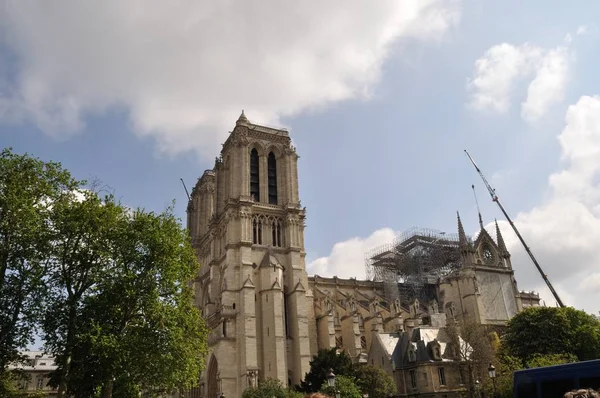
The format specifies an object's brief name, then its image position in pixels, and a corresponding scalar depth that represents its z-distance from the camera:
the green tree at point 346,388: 36.06
